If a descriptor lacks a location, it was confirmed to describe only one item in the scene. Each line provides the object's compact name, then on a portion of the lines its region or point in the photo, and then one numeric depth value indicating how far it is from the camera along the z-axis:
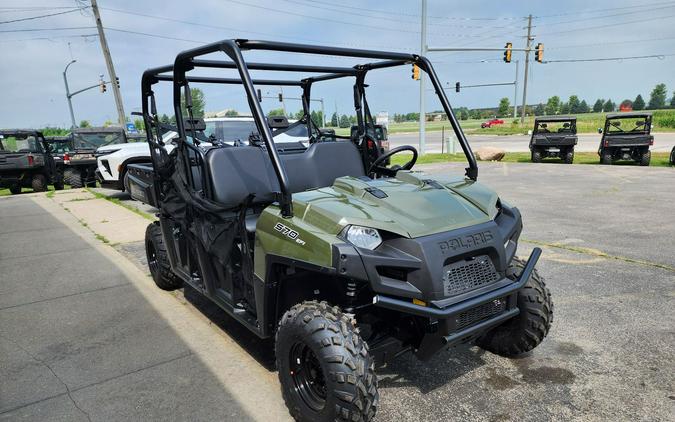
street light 36.18
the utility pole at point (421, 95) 19.69
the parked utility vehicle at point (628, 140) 15.63
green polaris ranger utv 2.15
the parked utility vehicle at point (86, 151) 14.14
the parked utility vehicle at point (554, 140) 17.20
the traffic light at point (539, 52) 23.22
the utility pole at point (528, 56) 46.85
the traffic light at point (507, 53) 21.34
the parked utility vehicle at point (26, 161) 13.07
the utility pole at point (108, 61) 18.97
